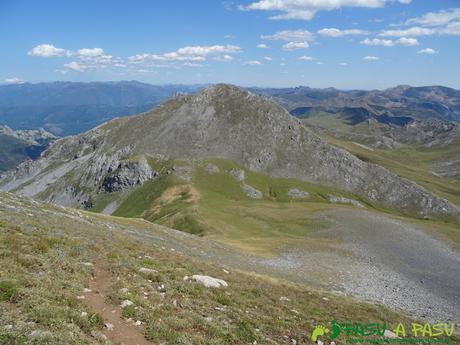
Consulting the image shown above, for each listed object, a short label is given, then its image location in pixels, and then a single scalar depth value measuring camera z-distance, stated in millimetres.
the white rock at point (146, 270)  24972
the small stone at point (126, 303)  19130
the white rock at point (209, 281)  25880
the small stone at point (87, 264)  24131
